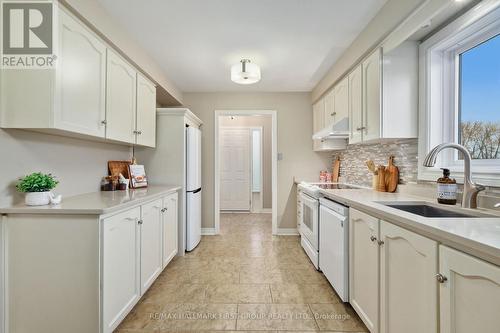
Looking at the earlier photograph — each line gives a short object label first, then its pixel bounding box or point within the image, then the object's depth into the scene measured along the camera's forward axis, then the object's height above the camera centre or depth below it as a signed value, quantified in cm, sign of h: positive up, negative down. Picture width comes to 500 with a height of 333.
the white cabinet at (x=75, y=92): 139 +48
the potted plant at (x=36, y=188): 145 -13
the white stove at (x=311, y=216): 253 -57
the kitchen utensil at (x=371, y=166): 251 +1
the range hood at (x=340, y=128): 256 +41
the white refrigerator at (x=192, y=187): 315 -27
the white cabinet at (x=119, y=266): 145 -67
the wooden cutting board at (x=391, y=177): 217 -9
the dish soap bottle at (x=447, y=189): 144 -13
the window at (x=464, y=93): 143 +51
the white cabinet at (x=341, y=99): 266 +77
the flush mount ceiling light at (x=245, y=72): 270 +106
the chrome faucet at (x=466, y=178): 133 -6
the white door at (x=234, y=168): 597 -4
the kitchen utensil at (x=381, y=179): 227 -11
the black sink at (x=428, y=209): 136 -26
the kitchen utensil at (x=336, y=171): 368 -7
